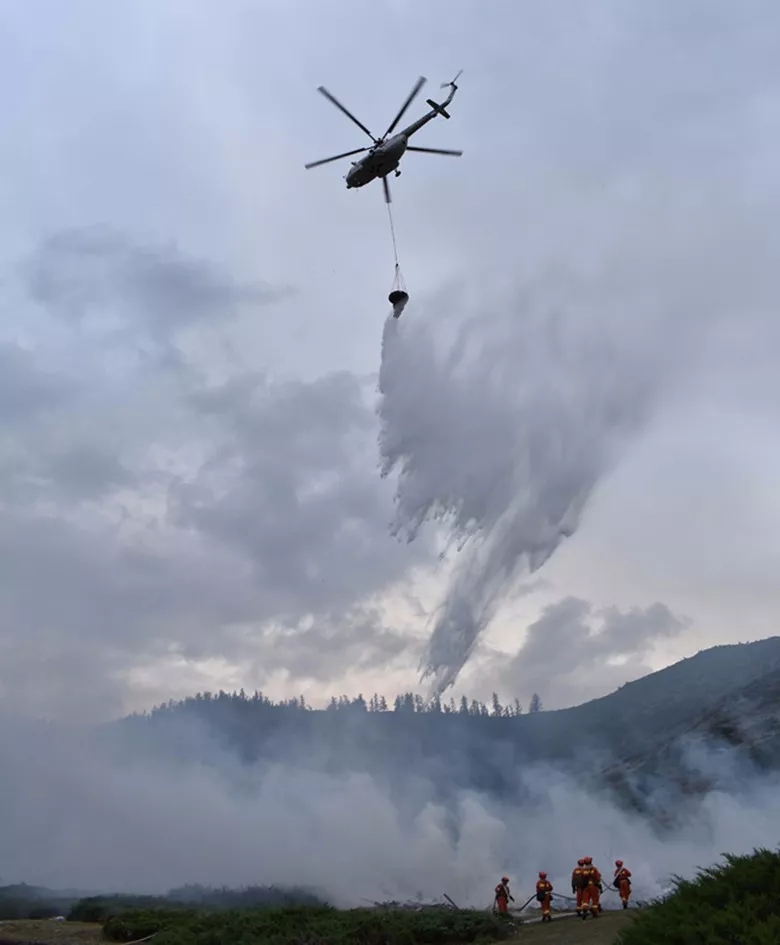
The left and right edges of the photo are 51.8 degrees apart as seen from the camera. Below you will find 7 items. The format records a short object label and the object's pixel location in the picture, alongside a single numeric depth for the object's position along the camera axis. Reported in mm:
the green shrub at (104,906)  36969
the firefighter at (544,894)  25562
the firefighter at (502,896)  26844
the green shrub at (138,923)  27141
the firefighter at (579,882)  25094
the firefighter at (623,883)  26000
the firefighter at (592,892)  24578
